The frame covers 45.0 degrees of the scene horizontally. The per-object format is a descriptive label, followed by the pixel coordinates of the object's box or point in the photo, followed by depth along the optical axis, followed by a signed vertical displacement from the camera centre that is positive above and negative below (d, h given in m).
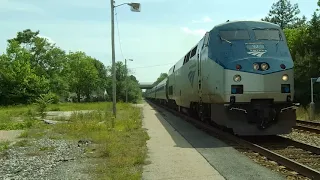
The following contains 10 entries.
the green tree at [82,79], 86.94 +4.24
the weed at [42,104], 25.57 -0.42
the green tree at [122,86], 75.12 +2.14
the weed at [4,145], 12.84 -1.66
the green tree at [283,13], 72.88 +15.61
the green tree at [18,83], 56.12 +2.21
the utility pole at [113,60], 23.52 +2.28
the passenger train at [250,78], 11.99 +0.56
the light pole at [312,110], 22.12 -0.85
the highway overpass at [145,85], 145.31 +4.43
